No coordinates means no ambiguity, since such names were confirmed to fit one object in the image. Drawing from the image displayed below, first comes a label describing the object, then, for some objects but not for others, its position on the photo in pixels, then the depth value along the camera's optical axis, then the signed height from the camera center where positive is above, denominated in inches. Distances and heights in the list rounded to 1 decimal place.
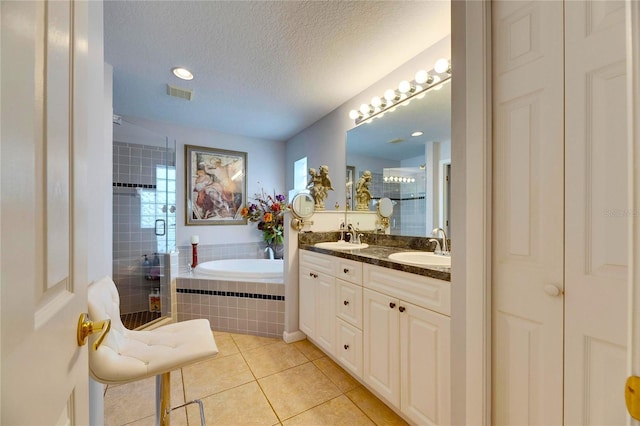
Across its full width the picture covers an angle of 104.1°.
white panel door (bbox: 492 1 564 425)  30.3 -0.1
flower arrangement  142.5 -2.1
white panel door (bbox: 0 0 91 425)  11.7 +0.0
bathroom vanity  45.9 -26.1
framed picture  133.2 +15.1
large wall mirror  69.7 +17.5
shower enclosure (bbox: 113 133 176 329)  110.4 -5.0
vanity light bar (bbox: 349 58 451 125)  68.3 +38.8
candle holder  124.0 -22.0
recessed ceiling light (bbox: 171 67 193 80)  83.1 +47.7
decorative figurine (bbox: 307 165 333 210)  99.5 +11.2
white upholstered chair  37.0 -23.7
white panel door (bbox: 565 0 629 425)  25.8 +0.0
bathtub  105.7 -27.5
